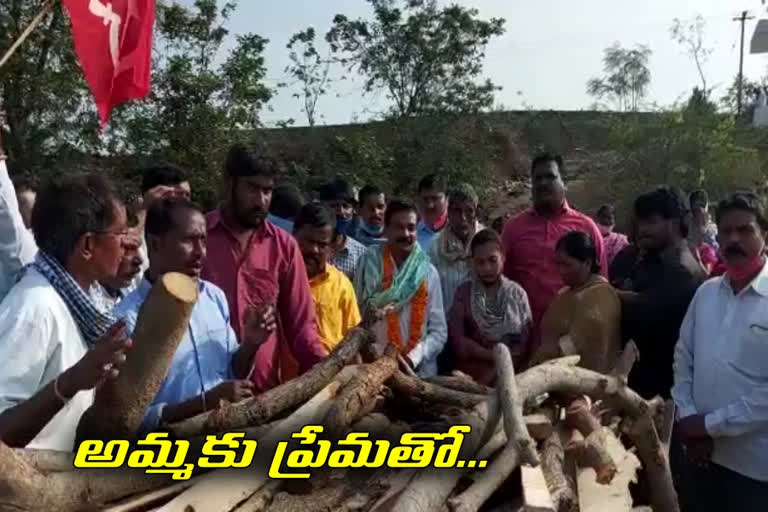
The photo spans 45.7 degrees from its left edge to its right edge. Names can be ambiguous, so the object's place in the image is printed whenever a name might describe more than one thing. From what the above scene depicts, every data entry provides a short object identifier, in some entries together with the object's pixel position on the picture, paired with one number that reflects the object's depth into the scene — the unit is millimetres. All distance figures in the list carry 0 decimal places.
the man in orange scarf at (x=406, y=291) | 5012
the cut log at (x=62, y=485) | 1876
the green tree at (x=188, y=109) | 13320
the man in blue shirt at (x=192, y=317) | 2977
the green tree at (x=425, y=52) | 19062
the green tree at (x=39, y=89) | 12133
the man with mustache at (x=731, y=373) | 3668
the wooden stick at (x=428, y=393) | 3172
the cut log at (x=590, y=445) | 2992
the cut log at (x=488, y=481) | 2340
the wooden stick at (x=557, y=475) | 2603
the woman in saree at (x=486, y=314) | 4941
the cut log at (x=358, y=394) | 2648
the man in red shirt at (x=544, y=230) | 5086
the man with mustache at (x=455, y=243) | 5520
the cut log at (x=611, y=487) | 2916
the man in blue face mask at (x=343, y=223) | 5754
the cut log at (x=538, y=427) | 2938
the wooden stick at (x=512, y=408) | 2588
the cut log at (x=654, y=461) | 3570
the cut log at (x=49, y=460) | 2080
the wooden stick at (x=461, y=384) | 3463
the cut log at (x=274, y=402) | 2582
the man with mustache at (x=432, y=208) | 6434
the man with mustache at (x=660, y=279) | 4219
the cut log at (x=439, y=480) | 2279
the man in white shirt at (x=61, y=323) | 2119
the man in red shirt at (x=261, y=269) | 3820
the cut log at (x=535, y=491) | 2244
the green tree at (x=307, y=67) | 19094
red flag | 4992
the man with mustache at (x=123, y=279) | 2709
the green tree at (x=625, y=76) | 32000
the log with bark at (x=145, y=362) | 2078
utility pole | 28816
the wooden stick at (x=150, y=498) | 2170
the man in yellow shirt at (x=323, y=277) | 4645
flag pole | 3307
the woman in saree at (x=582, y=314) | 4023
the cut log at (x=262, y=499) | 2281
